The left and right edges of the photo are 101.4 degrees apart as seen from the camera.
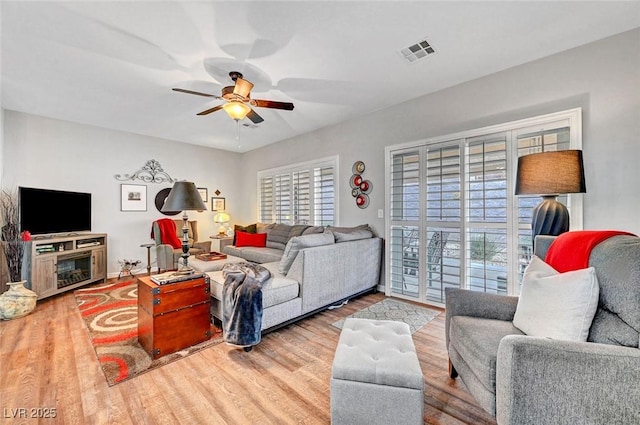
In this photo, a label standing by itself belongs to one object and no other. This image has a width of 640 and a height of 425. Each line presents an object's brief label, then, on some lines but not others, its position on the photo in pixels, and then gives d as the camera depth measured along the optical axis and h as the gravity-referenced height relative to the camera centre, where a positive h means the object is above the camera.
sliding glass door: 2.73 +0.04
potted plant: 2.92 -0.70
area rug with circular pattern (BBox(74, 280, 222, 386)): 2.04 -1.19
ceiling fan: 2.61 +1.17
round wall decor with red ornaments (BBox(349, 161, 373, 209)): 4.12 +0.42
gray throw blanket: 2.22 -0.84
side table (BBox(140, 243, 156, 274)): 4.91 -0.81
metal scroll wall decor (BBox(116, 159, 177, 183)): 5.11 +0.78
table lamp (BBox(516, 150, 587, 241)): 1.97 +0.23
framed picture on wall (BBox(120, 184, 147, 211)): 4.99 +0.31
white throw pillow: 1.24 -0.47
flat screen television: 3.63 +0.03
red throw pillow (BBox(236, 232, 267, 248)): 5.01 -0.52
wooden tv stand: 3.45 -0.72
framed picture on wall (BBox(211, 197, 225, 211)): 6.31 +0.21
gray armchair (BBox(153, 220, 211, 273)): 4.65 -0.68
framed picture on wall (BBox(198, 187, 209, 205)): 6.06 +0.47
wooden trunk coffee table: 2.14 -0.88
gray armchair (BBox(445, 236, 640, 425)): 0.99 -0.64
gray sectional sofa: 2.58 -0.71
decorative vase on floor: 2.89 -1.01
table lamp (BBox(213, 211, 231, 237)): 5.96 -0.15
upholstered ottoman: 1.27 -0.87
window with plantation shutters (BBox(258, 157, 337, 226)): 4.75 +0.38
